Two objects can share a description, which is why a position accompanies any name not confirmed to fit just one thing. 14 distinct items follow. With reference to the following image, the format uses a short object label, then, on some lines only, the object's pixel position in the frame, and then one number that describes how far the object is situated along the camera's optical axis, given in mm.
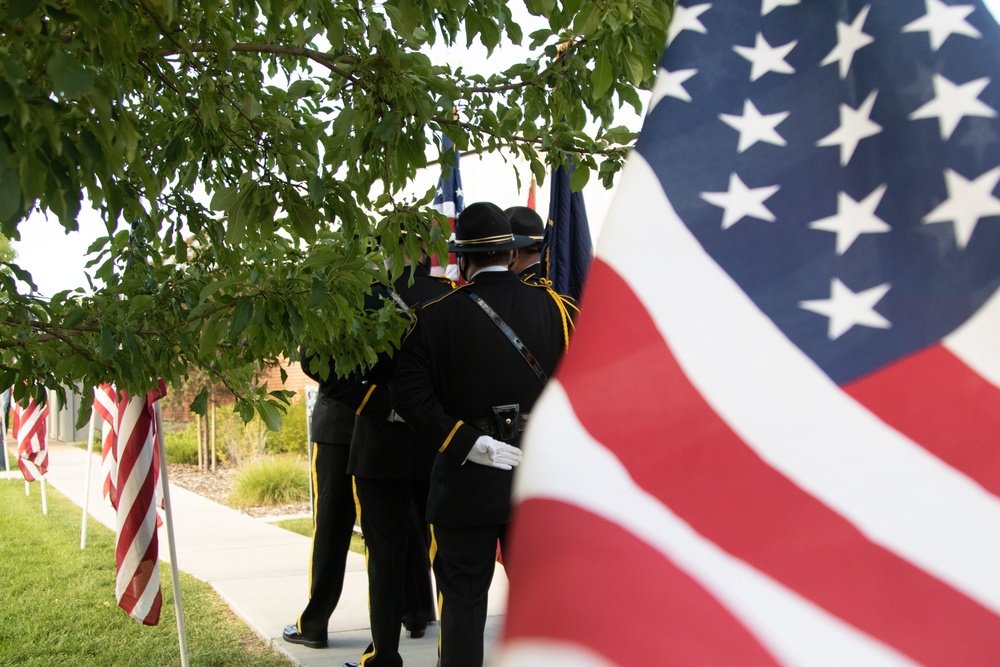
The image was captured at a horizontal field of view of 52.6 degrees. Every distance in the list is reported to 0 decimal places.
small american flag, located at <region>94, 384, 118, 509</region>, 7047
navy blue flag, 5816
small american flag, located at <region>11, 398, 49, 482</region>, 11383
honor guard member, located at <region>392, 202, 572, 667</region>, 3607
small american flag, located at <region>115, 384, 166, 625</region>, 5199
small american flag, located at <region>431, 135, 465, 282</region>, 6164
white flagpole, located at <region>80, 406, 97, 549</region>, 9031
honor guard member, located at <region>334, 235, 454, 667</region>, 4277
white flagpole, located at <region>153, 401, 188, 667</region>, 4723
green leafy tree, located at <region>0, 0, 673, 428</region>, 2721
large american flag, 928
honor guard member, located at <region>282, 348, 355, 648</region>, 5000
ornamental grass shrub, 12602
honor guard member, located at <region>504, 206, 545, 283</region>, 4420
